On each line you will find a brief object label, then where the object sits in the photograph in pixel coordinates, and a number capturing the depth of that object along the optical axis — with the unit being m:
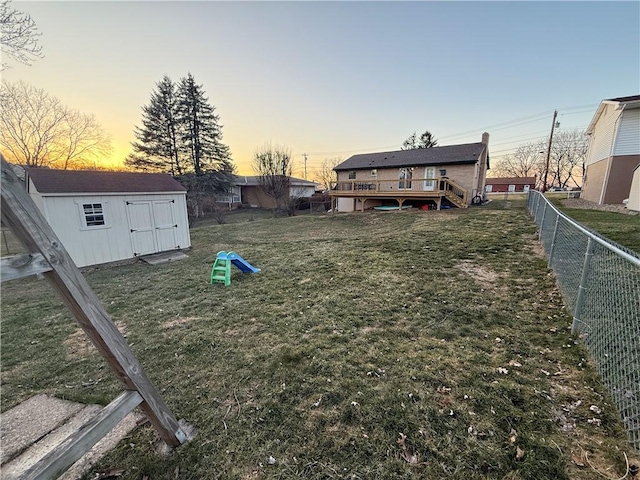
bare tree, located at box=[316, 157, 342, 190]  44.51
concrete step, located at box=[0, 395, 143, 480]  2.10
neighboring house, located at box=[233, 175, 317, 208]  29.89
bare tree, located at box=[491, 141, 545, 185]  48.78
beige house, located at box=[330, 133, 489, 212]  17.11
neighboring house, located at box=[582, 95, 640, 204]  12.77
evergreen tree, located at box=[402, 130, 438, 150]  37.03
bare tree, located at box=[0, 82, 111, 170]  17.66
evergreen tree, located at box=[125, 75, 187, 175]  24.83
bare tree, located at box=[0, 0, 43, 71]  7.48
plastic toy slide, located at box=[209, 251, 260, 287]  6.46
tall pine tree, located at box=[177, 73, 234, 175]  25.61
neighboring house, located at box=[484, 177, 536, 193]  52.76
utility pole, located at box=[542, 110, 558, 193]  21.70
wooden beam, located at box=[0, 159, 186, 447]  1.34
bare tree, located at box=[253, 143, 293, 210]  23.84
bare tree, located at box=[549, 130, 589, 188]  41.25
